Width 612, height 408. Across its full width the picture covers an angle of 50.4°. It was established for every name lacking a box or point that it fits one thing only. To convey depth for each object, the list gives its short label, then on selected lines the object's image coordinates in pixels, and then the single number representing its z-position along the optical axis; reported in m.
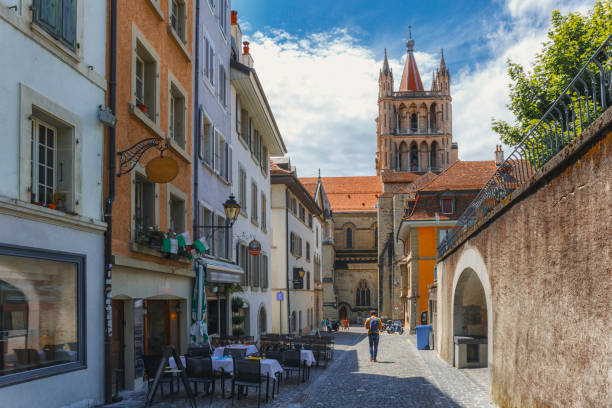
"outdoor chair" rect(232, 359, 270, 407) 11.41
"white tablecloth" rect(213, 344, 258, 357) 14.64
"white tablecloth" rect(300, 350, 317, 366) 15.37
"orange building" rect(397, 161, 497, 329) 41.09
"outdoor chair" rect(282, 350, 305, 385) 14.73
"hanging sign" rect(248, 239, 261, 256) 22.25
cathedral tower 86.69
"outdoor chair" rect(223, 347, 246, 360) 14.32
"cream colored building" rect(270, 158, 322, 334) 35.47
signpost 32.23
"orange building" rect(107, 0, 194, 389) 11.59
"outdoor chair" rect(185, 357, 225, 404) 11.90
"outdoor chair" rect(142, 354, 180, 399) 11.26
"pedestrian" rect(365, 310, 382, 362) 20.38
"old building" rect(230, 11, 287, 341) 22.14
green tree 21.20
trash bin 26.92
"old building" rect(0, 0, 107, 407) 7.90
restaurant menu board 11.94
